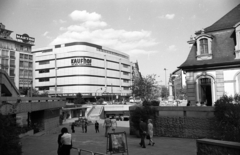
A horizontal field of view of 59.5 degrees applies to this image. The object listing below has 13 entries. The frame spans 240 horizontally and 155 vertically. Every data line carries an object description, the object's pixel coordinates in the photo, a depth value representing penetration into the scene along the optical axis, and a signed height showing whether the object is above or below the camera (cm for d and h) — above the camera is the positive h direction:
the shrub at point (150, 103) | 1677 -96
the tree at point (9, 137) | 709 -157
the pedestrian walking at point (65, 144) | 781 -194
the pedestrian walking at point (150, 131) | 1242 -237
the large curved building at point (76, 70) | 8375 +905
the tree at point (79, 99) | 7411 -275
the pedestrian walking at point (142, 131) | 1186 -223
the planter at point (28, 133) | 1658 -338
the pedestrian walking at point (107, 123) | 1603 -239
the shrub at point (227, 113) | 1216 -134
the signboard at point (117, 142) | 862 -211
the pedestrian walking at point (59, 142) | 782 -188
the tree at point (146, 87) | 4750 +101
